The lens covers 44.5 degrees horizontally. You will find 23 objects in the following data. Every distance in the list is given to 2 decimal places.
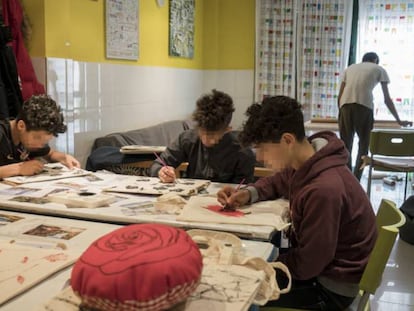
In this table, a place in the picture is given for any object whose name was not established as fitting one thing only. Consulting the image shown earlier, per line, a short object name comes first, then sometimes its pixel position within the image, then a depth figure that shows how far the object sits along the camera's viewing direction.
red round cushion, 0.90
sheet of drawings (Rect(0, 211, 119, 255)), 1.43
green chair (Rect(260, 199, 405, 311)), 1.37
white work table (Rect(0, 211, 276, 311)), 1.06
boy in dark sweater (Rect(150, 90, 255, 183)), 2.45
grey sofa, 3.44
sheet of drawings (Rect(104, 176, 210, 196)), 2.07
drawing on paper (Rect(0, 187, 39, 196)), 1.98
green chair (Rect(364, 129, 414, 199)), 3.86
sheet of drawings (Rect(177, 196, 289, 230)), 1.64
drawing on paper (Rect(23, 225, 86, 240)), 1.50
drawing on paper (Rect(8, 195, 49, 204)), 1.85
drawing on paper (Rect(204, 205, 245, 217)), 1.73
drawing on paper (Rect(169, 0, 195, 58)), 5.14
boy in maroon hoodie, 1.52
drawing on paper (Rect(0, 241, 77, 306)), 1.11
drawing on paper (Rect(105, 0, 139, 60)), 3.96
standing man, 5.08
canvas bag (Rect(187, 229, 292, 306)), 1.15
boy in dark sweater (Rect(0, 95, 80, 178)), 2.28
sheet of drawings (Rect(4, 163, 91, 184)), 2.21
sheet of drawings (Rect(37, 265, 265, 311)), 1.02
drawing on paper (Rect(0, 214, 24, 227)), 1.63
